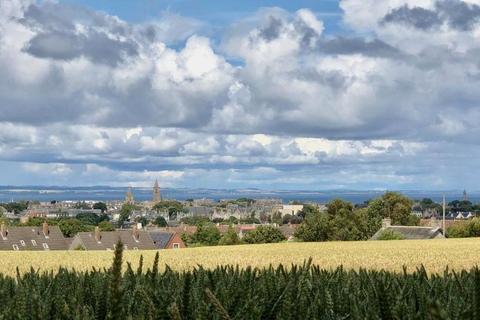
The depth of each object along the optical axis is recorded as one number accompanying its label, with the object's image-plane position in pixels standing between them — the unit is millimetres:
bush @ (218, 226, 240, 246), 87375
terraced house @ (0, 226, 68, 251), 96812
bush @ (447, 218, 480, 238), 66250
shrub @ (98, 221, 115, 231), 135250
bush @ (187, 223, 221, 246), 100625
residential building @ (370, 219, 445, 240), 66250
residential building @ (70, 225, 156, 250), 94250
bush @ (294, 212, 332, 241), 73494
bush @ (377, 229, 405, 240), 60625
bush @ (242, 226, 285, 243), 83062
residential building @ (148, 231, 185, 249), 106244
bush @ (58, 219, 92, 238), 117575
